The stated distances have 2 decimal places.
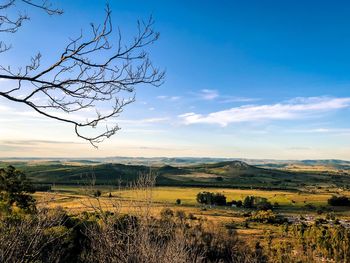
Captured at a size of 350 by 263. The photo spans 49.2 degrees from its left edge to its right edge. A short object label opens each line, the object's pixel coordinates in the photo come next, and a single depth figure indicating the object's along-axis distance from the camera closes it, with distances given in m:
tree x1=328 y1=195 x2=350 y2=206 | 128.25
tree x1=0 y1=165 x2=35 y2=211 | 46.06
